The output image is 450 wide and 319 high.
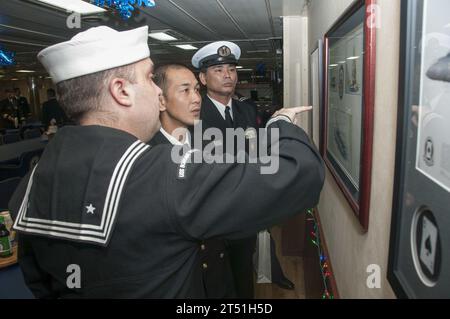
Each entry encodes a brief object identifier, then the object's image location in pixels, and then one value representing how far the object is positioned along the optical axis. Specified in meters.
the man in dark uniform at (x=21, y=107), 10.54
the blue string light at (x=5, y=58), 6.36
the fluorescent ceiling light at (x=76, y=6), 3.65
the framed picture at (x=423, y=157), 0.53
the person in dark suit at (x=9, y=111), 10.09
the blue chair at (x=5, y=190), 3.00
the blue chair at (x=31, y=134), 7.72
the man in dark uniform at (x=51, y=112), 6.80
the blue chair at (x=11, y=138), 7.21
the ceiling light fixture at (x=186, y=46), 7.56
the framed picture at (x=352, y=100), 0.92
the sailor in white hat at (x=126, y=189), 0.79
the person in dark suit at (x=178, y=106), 1.68
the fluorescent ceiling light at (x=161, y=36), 5.86
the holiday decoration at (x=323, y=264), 1.70
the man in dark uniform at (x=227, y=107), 2.35
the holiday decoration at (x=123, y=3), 2.56
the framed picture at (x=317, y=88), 1.94
